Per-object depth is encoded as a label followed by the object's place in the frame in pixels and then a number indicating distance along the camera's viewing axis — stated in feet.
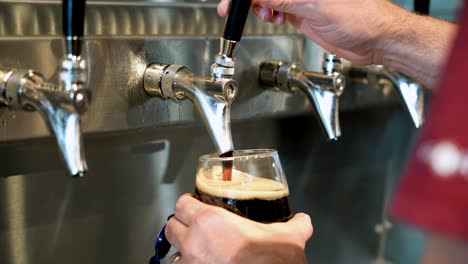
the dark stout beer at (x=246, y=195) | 1.79
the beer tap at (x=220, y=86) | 1.72
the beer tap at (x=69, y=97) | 1.44
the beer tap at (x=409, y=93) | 2.57
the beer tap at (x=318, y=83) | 2.33
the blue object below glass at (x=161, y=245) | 1.97
